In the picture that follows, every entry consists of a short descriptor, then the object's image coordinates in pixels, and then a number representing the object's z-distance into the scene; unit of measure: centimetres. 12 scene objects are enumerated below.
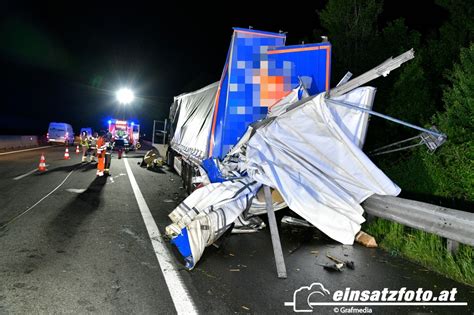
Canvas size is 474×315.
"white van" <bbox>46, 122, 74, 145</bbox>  3306
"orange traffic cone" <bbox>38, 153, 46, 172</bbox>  1399
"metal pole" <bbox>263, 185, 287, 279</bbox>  470
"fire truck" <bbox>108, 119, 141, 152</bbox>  3007
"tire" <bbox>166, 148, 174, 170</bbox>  1675
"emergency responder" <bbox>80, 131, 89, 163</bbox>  1745
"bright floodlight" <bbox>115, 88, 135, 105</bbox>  3464
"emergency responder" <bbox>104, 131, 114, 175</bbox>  1404
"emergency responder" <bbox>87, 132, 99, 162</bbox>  1592
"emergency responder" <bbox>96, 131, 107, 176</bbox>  1334
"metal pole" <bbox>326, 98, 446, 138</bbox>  559
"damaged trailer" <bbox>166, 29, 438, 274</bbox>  563
